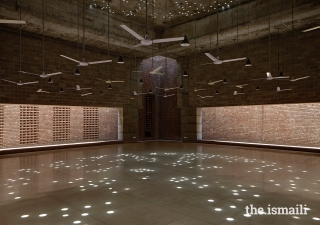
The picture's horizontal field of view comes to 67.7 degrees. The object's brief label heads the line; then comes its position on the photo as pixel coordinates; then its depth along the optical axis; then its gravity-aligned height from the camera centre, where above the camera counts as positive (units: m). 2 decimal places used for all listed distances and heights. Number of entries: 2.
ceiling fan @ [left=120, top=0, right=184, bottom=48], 4.34 +1.42
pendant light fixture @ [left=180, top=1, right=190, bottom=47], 4.90 +1.56
